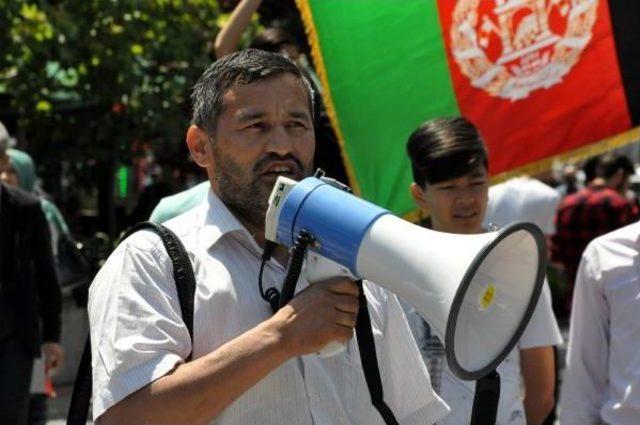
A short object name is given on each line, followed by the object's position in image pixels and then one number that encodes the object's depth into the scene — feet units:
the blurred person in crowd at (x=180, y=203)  22.61
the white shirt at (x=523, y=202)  40.07
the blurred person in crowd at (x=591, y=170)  63.58
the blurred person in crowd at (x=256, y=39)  24.75
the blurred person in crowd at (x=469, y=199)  21.43
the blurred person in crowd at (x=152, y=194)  58.64
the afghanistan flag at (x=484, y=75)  24.18
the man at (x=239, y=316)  12.07
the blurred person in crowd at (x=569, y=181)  102.85
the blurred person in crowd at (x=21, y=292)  26.92
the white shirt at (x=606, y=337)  19.74
